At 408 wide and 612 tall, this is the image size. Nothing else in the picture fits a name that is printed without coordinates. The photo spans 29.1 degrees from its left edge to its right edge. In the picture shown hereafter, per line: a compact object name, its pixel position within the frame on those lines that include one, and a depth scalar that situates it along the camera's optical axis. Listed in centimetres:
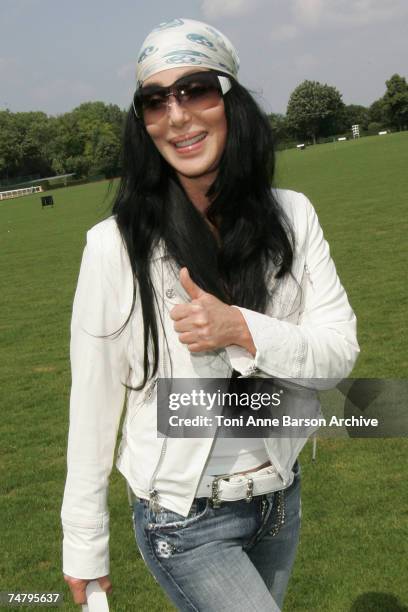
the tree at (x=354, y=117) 11788
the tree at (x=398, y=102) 11031
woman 204
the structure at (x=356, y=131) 10177
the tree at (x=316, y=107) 10442
